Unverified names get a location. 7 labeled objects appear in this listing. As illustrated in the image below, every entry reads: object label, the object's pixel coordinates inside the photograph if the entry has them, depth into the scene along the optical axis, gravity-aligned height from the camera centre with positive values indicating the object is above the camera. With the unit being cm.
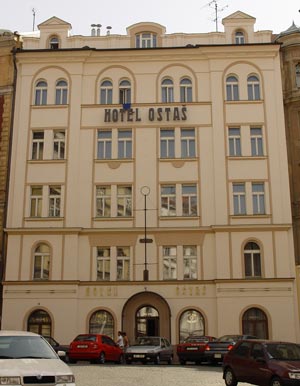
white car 1014 -51
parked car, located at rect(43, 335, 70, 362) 2714 -56
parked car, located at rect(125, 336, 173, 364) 2602 -73
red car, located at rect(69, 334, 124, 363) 2580 -64
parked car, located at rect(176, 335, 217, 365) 2653 -71
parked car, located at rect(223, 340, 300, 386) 1477 -80
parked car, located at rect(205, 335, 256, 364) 2506 -63
